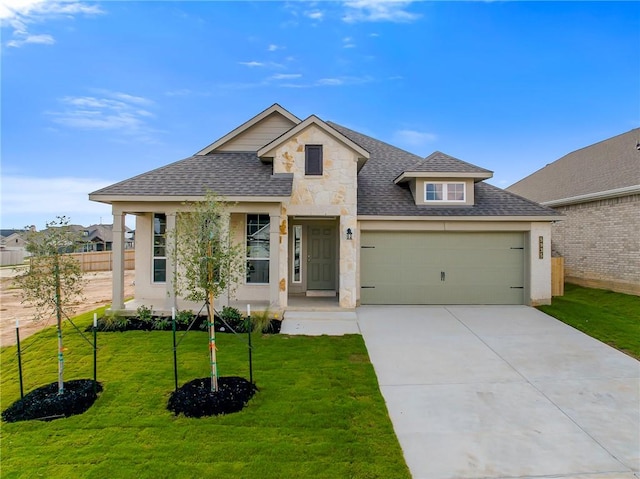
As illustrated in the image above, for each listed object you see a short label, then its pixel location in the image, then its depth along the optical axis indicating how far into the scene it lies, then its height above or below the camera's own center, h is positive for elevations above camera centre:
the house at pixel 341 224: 9.68 +0.48
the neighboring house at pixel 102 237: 46.47 +0.28
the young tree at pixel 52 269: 5.00 -0.46
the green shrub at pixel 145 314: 8.68 -1.94
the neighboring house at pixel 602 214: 11.86 +0.99
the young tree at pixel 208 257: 4.96 -0.26
